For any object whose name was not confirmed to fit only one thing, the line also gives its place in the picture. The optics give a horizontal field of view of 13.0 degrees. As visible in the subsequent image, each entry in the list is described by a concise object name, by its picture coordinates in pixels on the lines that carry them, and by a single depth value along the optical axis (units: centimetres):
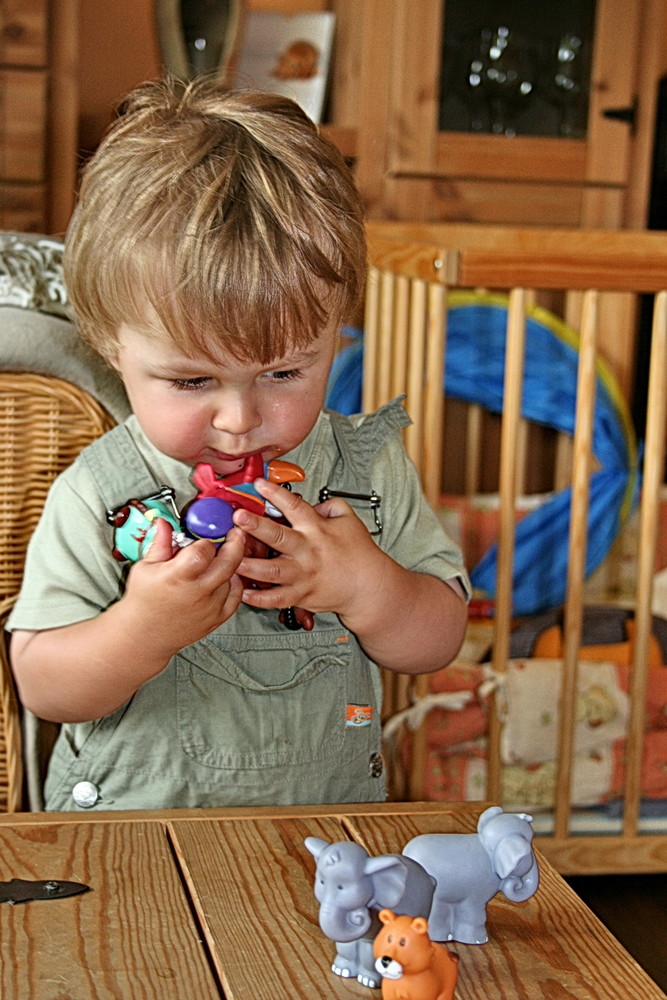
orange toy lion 134
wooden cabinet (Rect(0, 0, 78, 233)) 291
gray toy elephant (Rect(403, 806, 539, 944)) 139
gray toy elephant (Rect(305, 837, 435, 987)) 136
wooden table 136
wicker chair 170
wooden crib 206
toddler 154
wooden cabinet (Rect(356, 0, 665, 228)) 333
